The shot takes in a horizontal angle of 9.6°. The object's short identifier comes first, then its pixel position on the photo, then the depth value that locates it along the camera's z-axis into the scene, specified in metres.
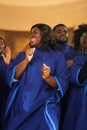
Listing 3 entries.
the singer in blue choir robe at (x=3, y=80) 3.97
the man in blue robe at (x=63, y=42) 4.40
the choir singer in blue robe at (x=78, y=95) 3.47
